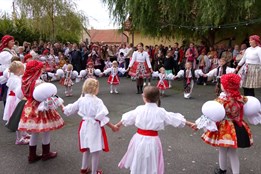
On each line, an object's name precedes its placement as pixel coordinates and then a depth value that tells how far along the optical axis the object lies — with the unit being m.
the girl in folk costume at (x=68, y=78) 10.48
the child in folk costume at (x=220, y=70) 9.50
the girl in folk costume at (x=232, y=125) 3.81
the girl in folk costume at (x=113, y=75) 11.09
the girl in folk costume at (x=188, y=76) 9.89
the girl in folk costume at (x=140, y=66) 10.80
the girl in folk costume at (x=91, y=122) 3.94
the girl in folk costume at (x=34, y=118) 4.36
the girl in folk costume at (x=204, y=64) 13.32
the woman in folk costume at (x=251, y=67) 7.79
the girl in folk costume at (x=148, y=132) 3.50
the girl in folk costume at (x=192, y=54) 12.96
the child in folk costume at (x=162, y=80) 10.27
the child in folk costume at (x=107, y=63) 15.43
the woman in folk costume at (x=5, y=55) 6.66
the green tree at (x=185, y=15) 12.58
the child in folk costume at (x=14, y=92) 5.36
